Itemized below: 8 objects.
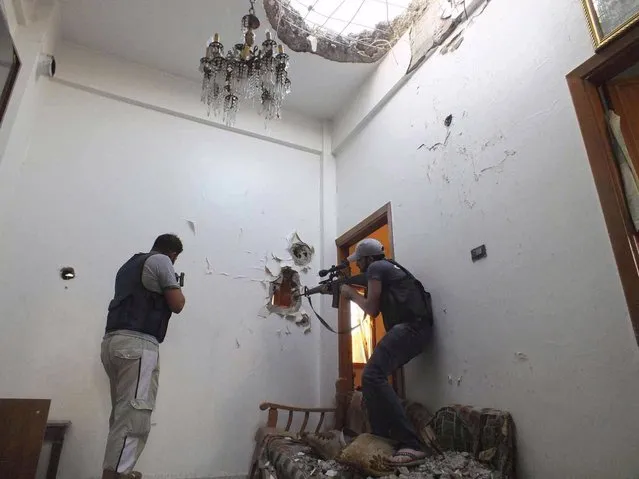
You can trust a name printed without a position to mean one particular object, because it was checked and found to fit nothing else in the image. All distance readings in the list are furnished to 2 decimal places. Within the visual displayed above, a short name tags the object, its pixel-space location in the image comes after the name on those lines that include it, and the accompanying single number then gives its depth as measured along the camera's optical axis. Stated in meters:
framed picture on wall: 1.63
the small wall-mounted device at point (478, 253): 2.19
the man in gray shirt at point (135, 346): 1.89
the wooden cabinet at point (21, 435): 1.86
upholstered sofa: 1.81
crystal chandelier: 2.45
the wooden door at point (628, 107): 1.70
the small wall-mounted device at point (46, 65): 3.06
